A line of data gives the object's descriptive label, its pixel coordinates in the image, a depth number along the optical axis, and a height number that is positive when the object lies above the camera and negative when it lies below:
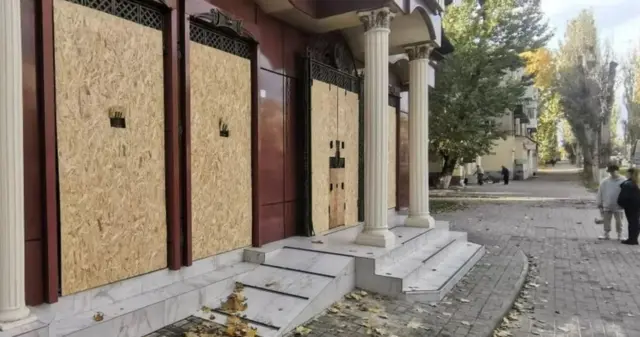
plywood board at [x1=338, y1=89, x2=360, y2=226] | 8.12 +0.37
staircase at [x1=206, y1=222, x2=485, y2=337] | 4.57 -1.42
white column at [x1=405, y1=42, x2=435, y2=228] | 8.52 +0.60
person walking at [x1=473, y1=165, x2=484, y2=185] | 30.64 -1.02
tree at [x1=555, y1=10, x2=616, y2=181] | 25.72 +4.37
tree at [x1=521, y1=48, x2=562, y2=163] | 34.69 +5.51
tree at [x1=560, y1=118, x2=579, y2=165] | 60.26 +2.69
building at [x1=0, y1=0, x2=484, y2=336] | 3.70 +0.01
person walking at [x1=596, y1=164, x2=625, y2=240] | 9.71 -0.86
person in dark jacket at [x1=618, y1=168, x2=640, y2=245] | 9.27 -0.91
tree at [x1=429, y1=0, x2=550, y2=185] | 19.17 +3.86
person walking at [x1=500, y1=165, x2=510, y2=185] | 31.03 -1.06
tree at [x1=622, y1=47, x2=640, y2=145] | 35.25 +5.26
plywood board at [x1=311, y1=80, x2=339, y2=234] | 7.24 +0.31
